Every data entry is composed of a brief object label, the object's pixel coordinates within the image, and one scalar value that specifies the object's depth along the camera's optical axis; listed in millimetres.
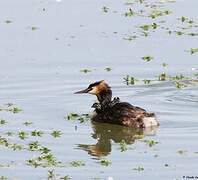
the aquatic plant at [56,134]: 15386
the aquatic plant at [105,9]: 24506
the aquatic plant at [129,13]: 24012
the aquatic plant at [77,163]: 13559
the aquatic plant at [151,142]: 14938
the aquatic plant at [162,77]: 18906
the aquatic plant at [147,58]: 20106
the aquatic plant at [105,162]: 13723
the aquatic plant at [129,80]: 18656
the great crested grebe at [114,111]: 16359
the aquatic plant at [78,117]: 16781
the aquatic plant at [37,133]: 15367
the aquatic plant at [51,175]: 12805
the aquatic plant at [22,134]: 15157
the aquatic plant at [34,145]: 14442
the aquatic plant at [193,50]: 20817
